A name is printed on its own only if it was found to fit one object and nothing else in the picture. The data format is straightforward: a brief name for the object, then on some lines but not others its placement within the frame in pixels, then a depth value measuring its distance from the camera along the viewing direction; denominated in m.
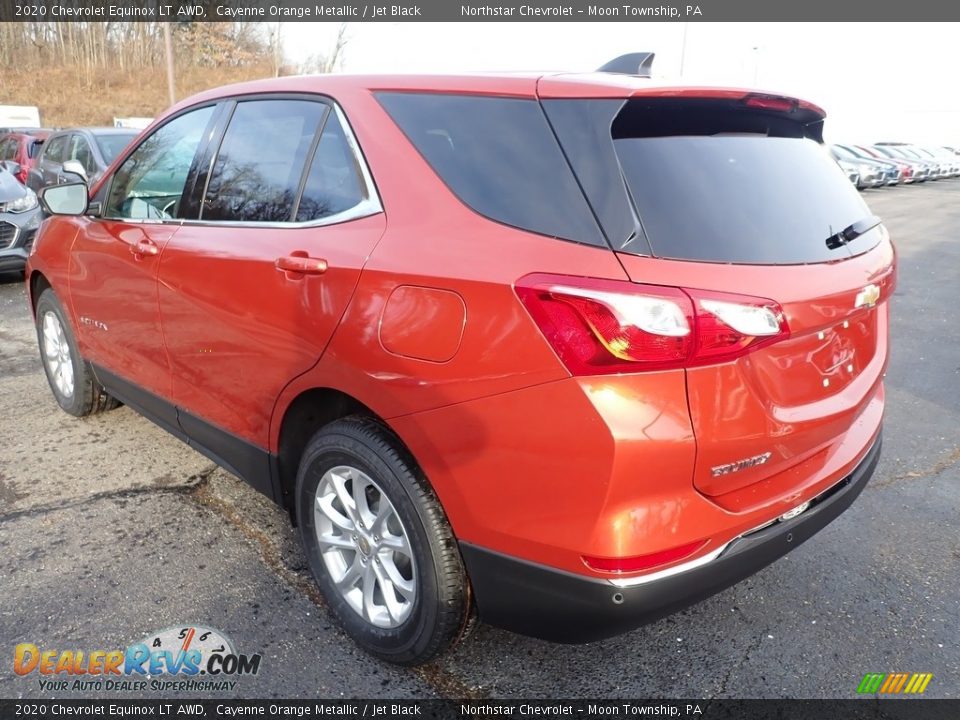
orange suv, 1.65
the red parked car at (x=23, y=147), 13.75
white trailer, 31.03
